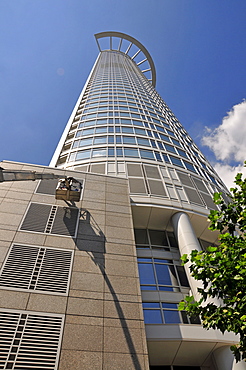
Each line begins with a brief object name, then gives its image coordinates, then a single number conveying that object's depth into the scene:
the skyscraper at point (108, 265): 8.02
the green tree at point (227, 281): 6.21
